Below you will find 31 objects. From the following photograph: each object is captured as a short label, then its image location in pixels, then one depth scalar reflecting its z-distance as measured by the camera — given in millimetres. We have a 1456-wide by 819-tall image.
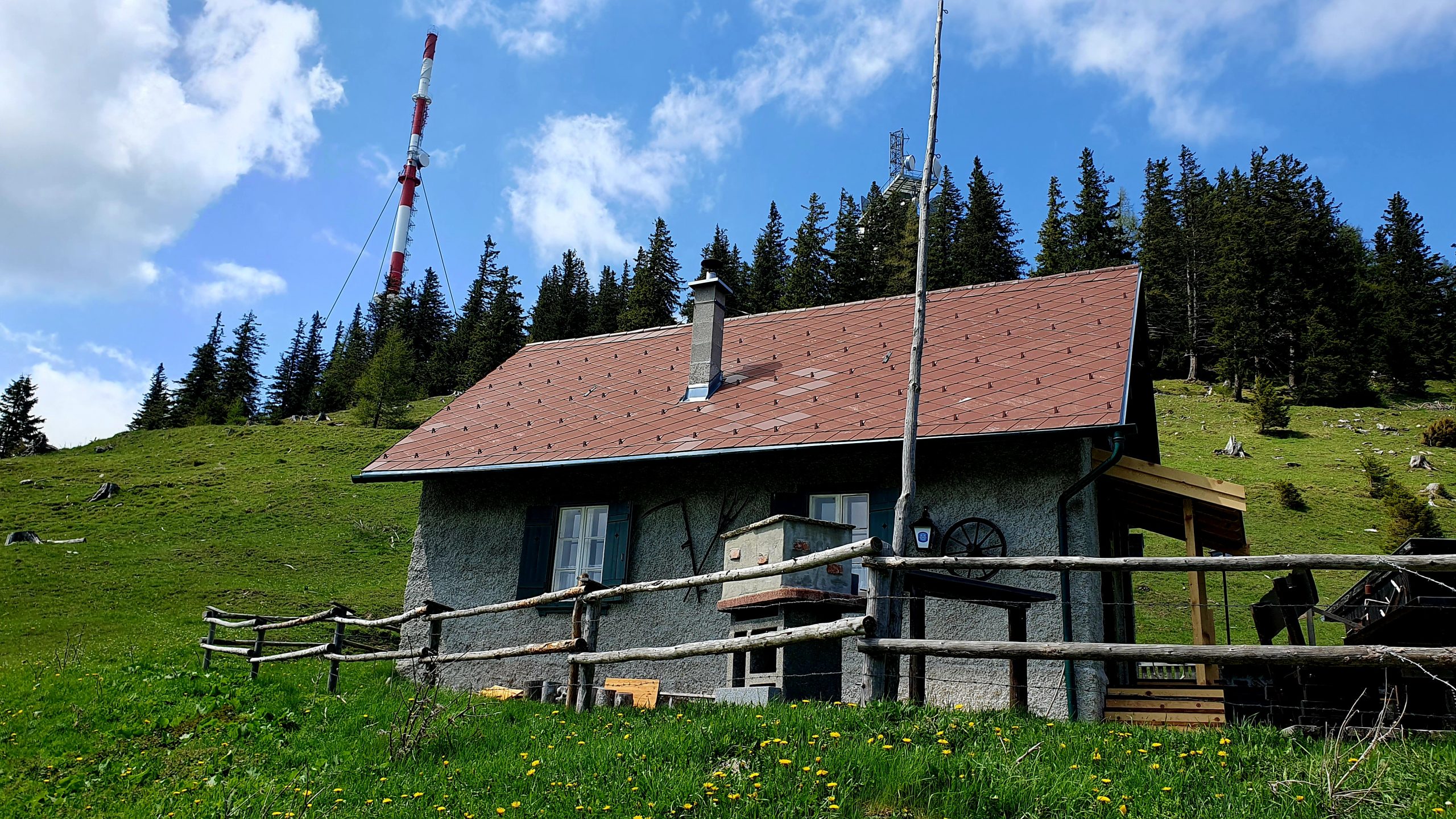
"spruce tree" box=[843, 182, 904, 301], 53062
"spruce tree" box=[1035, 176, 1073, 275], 52938
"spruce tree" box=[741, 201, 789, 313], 55562
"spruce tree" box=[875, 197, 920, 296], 50438
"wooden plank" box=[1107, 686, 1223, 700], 9266
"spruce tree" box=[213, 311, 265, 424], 71750
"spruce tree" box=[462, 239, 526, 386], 66375
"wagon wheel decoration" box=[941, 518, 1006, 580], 10633
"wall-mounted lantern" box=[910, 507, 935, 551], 10766
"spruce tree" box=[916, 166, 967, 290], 52844
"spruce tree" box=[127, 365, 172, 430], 68500
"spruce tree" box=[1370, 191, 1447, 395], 46156
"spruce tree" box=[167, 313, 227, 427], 66312
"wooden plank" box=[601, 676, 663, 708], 11242
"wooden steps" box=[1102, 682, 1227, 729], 9111
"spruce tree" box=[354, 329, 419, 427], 49781
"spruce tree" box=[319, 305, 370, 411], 71188
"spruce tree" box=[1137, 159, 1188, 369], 53188
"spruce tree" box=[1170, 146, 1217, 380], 52344
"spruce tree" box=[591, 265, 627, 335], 66750
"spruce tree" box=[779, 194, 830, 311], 52531
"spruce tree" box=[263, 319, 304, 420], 80000
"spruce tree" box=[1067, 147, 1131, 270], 52656
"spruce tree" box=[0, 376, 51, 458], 58344
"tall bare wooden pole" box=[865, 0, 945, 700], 7195
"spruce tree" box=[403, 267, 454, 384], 80375
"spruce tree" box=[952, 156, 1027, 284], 54438
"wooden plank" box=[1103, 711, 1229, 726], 8945
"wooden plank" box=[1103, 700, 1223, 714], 9227
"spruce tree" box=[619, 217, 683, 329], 58938
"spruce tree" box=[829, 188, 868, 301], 53344
